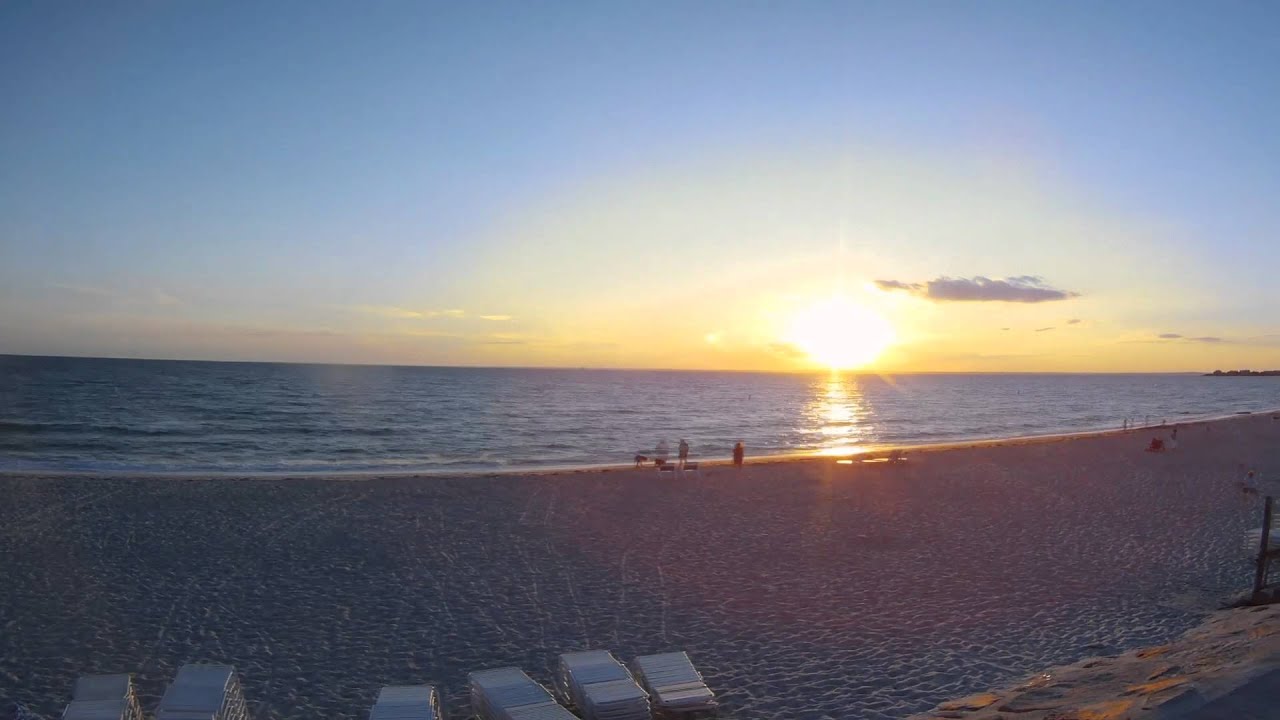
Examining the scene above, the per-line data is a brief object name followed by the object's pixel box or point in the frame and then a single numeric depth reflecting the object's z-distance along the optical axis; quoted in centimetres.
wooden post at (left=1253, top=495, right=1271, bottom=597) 1153
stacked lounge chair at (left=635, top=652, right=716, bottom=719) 812
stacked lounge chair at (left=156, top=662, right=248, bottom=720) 704
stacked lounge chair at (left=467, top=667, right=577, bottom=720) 738
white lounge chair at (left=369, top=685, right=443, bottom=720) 723
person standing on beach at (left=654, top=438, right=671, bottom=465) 2671
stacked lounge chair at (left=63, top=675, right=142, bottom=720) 688
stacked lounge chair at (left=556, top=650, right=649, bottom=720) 769
